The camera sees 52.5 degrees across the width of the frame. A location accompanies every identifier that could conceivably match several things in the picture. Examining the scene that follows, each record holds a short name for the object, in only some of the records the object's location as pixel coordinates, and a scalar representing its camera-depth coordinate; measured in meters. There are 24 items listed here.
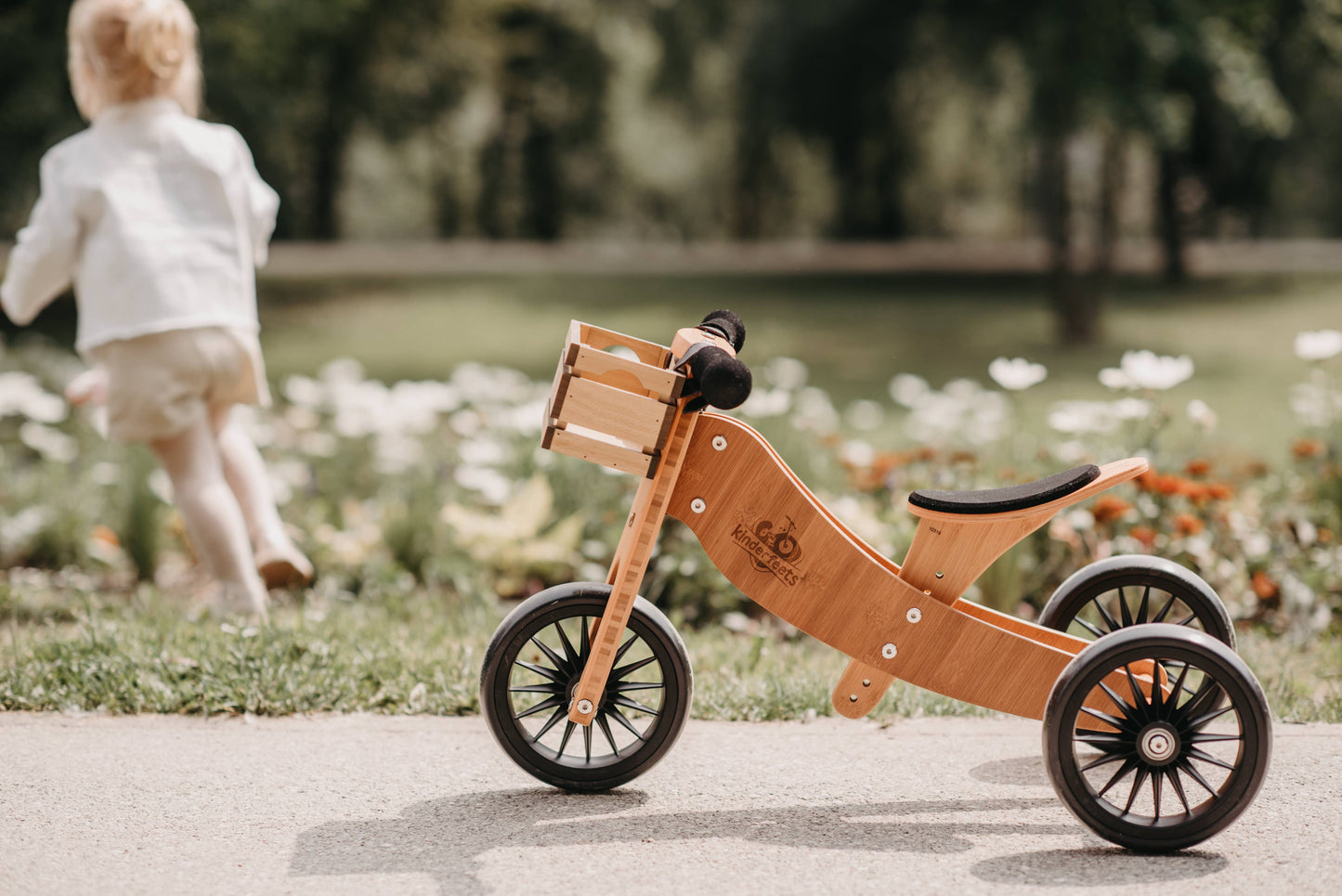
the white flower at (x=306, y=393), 6.08
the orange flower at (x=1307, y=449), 5.02
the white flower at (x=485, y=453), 5.33
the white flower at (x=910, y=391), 6.04
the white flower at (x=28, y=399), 5.65
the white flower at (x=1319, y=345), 4.84
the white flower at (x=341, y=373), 6.49
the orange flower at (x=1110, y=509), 4.60
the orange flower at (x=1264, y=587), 4.67
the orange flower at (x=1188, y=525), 4.62
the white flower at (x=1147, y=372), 4.67
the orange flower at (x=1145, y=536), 4.73
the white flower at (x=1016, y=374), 4.87
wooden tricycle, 2.89
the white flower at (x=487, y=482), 5.18
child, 4.31
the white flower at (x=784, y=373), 6.47
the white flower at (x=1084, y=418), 4.82
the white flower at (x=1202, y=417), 4.89
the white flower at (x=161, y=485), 5.47
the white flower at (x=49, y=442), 5.83
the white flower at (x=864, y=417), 8.25
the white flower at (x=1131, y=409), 4.77
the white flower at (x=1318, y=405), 5.28
